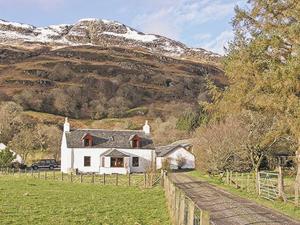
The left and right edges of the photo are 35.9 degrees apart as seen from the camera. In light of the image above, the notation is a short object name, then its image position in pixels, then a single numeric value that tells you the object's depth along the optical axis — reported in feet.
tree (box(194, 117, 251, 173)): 164.65
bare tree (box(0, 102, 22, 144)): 341.62
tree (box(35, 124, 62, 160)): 330.75
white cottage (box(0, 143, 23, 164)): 265.34
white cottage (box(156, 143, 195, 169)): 244.63
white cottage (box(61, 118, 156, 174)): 219.41
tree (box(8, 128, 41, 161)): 290.76
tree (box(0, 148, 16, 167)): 240.12
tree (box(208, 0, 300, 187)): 77.71
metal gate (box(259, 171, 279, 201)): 86.02
